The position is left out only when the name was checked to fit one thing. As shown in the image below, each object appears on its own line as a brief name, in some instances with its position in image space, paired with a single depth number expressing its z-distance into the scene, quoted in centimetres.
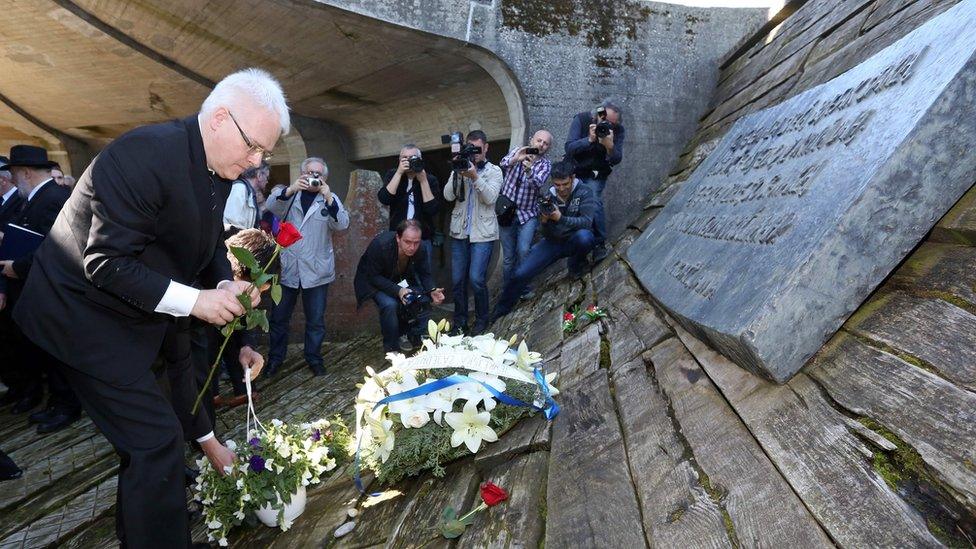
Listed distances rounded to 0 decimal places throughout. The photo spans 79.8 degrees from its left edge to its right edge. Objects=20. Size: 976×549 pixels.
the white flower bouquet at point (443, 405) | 234
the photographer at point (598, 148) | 559
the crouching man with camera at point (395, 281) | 532
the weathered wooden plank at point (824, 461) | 123
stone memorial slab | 179
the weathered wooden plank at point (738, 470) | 133
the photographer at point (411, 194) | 585
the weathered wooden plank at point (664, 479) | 147
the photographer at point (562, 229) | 545
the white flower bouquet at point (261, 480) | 247
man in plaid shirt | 583
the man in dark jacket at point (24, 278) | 476
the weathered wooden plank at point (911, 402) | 126
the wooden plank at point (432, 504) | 197
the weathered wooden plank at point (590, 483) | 161
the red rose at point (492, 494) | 191
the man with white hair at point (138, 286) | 209
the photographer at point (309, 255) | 564
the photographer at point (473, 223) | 586
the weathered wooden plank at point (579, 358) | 287
